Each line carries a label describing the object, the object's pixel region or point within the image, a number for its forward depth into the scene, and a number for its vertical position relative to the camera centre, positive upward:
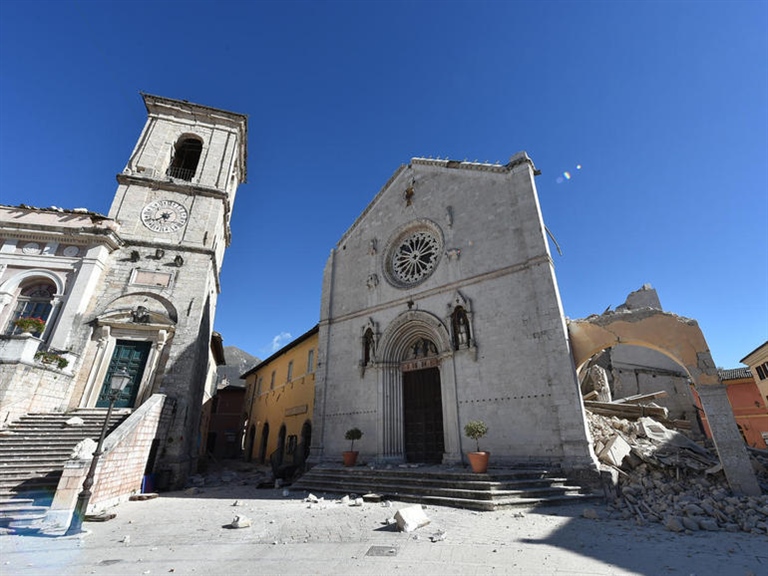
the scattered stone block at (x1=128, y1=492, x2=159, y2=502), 9.36 -1.28
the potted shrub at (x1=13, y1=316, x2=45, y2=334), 11.34 +3.47
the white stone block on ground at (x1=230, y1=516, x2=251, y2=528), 6.40 -1.29
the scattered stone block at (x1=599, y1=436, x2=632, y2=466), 9.58 -0.15
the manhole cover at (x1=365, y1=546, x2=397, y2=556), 4.75 -1.32
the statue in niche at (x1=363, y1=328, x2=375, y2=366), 14.69 +3.71
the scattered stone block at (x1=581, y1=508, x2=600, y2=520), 6.59 -1.17
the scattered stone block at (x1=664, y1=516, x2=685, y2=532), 5.60 -1.15
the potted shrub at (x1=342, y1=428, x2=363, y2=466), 12.63 -0.25
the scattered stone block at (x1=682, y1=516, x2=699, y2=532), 5.67 -1.15
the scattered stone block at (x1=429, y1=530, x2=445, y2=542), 5.39 -1.29
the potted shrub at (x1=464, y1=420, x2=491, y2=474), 9.28 -0.29
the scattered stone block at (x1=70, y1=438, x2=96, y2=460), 7.37 -0.14
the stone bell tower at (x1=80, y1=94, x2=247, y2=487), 13.13 +6.90
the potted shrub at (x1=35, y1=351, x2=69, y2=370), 11.89 +2.63
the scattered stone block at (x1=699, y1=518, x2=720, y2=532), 5.68 -1.17
